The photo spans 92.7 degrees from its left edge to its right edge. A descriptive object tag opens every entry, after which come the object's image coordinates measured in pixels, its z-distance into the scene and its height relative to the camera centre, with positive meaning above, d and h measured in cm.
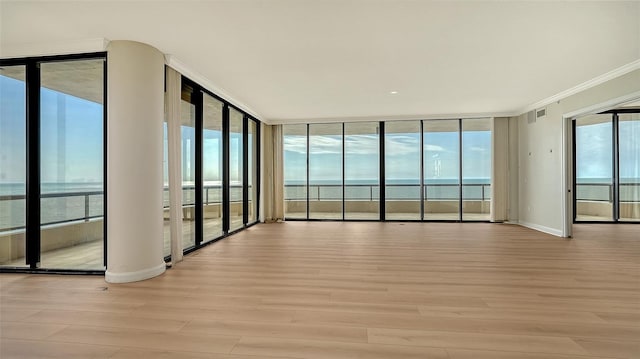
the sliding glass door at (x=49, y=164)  385 +20
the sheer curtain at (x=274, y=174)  866 +13
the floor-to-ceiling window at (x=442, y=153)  847 +71
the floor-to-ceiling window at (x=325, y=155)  894 +68
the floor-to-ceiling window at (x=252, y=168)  774 +28
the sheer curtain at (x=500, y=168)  809 +26
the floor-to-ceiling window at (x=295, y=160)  891 +54
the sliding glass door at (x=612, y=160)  786 +46
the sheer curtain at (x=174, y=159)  425 +28
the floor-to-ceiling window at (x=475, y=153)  838 +69
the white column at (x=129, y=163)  355 +19
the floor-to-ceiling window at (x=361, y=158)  874 +60
